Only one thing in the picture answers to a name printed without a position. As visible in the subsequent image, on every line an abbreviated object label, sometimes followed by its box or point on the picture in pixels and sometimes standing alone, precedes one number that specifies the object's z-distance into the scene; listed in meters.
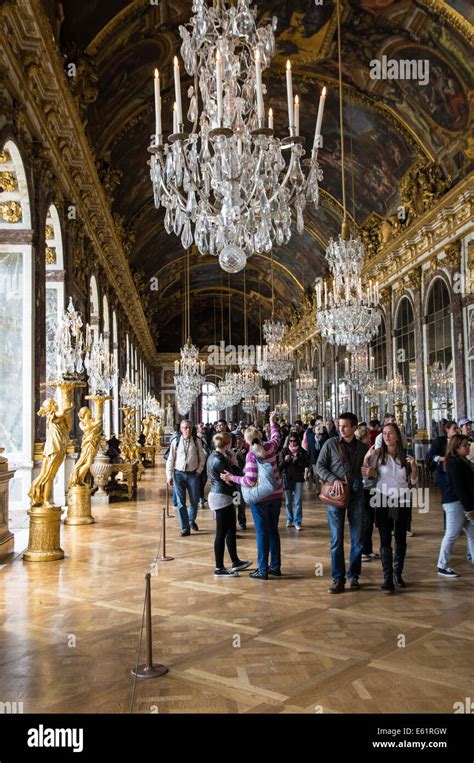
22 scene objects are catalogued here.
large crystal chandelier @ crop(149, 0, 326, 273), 5.52
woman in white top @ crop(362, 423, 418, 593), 5.22
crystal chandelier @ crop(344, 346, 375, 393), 14.68
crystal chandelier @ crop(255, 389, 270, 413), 27.54
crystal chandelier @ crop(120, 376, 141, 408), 17.64
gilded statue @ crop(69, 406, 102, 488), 9.48
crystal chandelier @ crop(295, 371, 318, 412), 23.48
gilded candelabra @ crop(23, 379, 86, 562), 6.56
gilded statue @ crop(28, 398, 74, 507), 6.82
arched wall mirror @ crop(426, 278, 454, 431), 14.47
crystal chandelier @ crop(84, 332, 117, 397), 10.45
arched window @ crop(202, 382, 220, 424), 42.49
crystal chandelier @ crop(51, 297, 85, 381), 7.89
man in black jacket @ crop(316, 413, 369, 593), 5.26
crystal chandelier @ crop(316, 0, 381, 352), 10.17
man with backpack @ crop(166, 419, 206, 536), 8.27
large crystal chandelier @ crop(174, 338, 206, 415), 20.94
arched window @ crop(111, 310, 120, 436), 18.62
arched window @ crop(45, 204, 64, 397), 11.06
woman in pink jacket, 5.70
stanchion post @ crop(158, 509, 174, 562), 6.53
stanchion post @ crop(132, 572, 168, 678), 3.39
